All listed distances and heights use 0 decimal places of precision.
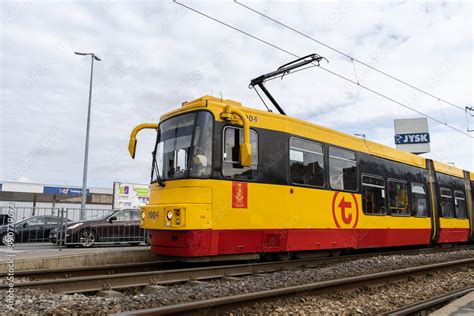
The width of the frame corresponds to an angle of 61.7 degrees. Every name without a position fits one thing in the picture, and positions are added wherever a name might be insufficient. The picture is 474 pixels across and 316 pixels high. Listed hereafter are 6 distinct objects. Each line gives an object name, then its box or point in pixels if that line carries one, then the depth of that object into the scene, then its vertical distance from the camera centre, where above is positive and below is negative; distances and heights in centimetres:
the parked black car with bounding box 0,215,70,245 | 1401 -35
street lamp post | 2147 +384
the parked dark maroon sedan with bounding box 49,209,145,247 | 1346 -41
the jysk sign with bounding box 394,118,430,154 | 4812 +1046
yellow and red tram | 739 +71
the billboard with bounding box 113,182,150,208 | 2650 +167
